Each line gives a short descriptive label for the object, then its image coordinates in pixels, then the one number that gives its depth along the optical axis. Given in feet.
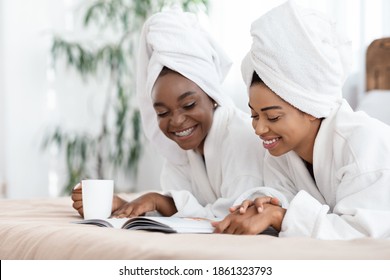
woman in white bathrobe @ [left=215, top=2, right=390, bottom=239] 9.10
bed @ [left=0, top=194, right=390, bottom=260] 8.14
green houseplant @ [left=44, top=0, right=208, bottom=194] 19.54
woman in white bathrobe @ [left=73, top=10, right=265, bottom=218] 10.62
